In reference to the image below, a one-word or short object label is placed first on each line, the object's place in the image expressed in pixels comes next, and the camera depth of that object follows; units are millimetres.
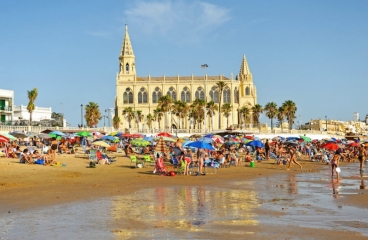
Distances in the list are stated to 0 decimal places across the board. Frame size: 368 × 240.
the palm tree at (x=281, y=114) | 86688
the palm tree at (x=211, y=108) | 83669
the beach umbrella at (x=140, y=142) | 30844
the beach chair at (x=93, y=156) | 25847
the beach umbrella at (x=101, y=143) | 28741
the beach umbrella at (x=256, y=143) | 30253
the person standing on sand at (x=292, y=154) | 24878
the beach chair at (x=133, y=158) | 24192
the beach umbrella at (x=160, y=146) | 26609
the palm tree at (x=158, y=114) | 84800
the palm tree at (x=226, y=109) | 89688
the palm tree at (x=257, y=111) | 90312
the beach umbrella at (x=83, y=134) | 35806
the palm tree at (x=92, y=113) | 78312
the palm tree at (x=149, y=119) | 88688
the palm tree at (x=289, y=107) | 86125
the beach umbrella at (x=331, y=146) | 29588
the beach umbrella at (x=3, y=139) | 24000
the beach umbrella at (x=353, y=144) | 44622
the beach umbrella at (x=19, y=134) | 34016
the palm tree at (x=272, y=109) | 87500
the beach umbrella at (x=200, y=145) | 21434
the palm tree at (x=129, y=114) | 89431
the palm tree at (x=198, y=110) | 81625
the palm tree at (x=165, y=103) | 80812
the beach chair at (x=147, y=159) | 24344
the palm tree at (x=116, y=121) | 92438
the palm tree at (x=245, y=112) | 92938
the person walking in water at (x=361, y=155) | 24469
